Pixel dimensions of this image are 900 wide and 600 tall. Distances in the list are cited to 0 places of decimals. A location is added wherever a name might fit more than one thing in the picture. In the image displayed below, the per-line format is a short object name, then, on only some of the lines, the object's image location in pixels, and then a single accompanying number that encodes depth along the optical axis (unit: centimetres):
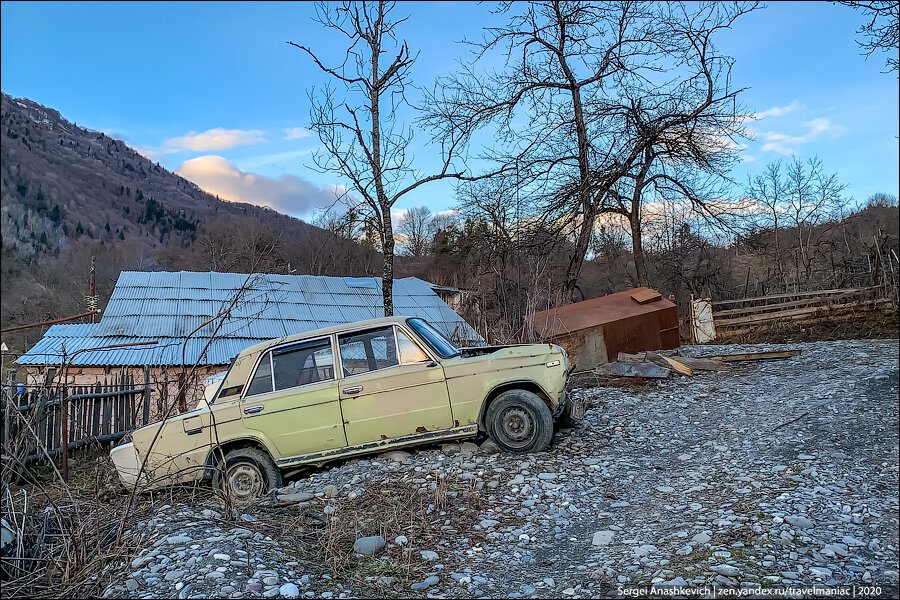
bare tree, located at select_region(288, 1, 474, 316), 1304
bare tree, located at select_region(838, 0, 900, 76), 1041
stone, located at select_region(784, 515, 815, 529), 412
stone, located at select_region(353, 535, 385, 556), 453
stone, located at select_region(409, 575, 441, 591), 392
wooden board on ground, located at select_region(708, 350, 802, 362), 1162
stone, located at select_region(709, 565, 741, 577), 352
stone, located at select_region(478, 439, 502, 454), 674
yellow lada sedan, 664
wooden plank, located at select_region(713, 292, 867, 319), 1633
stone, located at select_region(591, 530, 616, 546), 447
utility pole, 2364
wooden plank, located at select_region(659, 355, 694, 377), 1070
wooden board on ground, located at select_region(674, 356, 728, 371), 1113
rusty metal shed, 1221
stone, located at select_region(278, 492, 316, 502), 595
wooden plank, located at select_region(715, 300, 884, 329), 1551
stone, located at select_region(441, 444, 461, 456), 688
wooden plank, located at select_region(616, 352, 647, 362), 1127
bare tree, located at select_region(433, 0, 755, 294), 1664
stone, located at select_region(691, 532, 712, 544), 408
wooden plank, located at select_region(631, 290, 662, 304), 1336
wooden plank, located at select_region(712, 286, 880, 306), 1641
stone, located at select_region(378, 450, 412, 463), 677
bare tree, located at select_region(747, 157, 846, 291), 2405
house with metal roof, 1591
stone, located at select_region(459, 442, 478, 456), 677
